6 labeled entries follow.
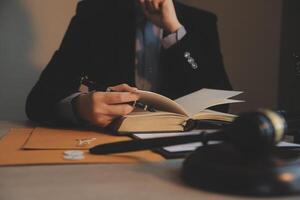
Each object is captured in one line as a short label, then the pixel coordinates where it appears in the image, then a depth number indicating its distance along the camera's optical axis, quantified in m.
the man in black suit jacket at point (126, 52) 1.36
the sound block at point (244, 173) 0.43
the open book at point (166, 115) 0.88
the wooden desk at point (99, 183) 0.45
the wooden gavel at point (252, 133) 0.45
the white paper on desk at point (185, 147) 0.66
